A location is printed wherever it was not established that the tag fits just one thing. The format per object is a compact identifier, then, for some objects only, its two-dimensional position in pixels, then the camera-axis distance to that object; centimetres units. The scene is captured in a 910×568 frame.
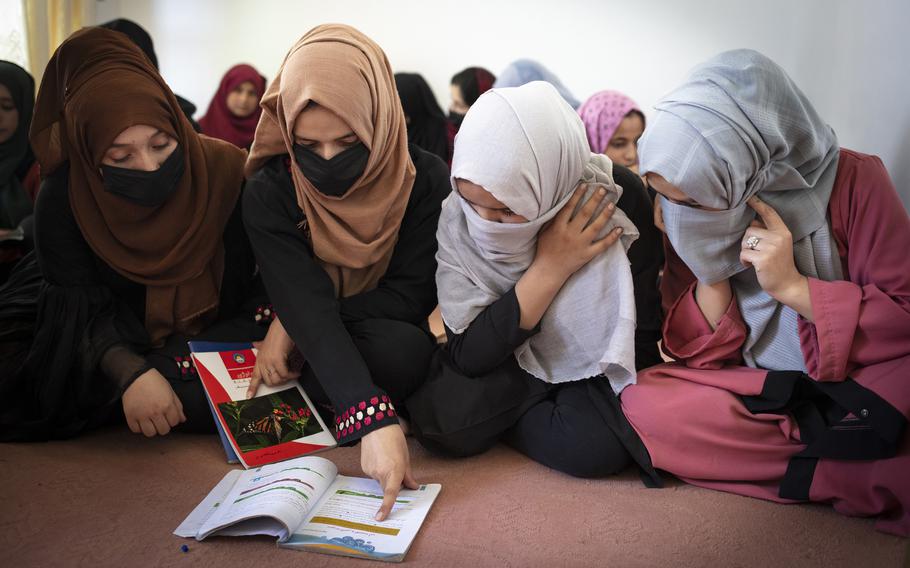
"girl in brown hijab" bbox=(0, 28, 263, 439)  149
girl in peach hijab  138
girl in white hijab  131
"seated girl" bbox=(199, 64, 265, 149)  414
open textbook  113
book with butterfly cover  145
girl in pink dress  121
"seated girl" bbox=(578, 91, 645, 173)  322
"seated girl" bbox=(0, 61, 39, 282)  229
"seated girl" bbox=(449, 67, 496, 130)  400
